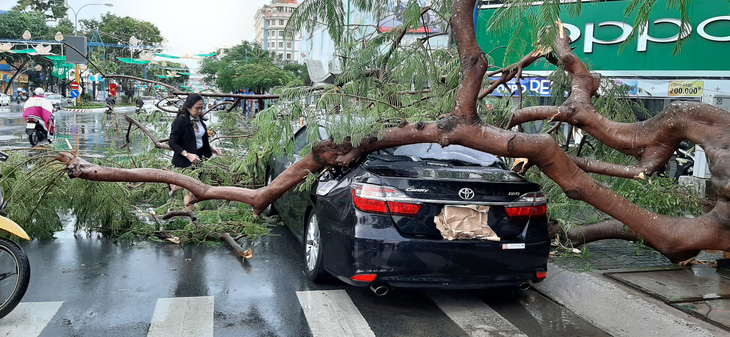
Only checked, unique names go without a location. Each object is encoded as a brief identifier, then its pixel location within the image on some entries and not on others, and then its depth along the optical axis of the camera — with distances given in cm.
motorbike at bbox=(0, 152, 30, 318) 470
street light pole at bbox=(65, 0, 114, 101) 5243
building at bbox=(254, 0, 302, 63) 13956
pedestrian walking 818
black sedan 492
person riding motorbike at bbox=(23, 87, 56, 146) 1823
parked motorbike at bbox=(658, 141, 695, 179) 1411
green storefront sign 1694
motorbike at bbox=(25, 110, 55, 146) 1827
